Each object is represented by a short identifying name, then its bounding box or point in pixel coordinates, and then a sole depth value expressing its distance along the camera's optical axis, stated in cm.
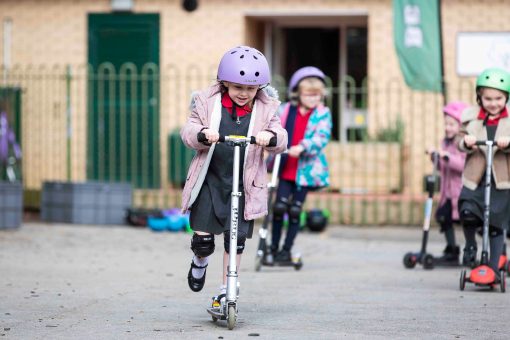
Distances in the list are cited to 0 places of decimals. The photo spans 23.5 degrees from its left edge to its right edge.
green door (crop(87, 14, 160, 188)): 1727
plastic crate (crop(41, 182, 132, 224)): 1568
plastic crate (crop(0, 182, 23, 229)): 1435
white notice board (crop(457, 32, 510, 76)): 1673
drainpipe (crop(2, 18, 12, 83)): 1848
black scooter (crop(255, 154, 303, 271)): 1090
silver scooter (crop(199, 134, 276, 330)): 727
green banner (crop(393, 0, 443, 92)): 1520
